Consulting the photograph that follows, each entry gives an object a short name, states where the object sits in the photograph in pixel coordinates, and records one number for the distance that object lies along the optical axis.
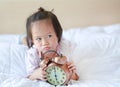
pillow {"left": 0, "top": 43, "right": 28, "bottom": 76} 1.06
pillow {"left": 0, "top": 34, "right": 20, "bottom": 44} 1.37
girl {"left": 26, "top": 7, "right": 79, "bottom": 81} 1.01
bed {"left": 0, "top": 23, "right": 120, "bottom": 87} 0.94
